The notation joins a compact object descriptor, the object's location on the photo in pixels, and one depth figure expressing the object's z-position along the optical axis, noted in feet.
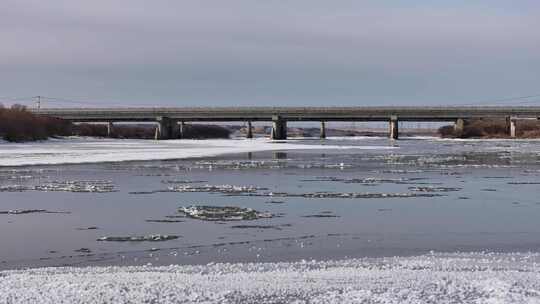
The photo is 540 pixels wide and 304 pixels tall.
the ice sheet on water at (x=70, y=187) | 73.05
